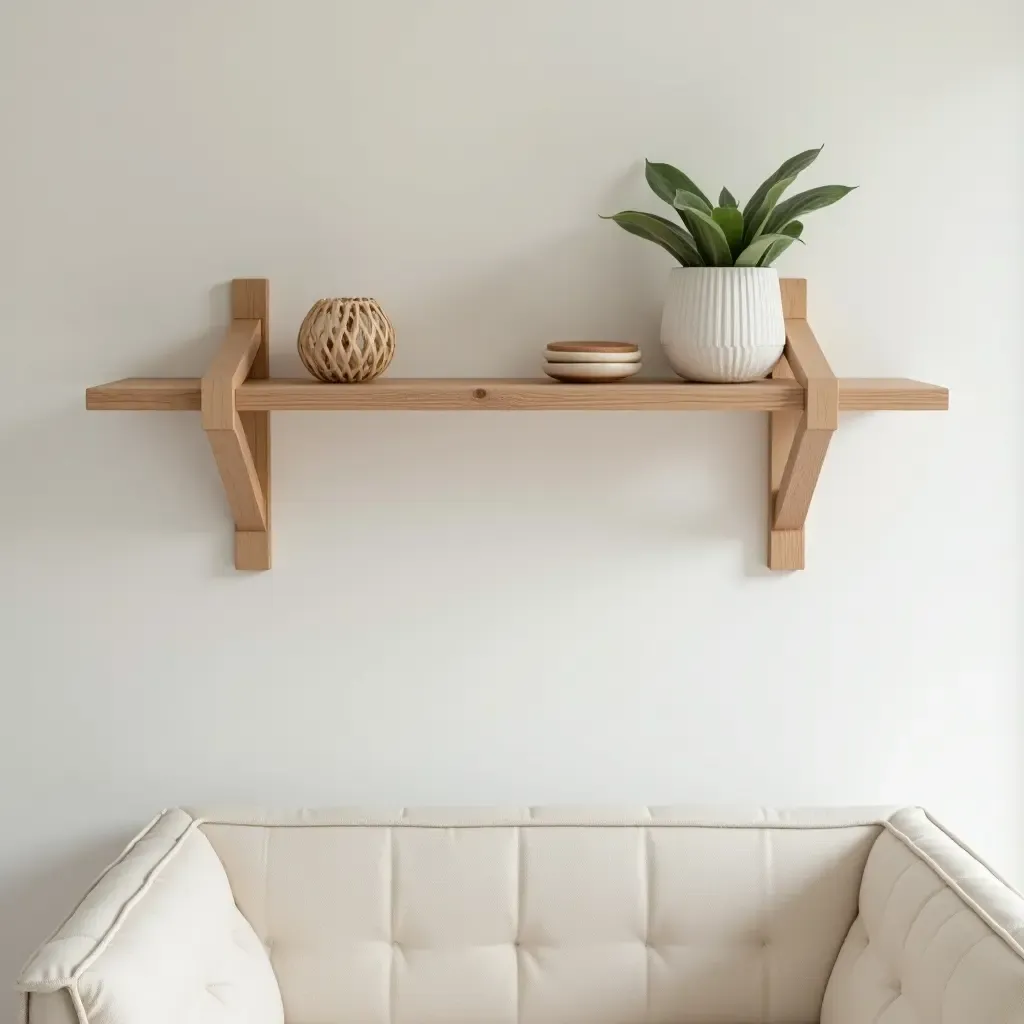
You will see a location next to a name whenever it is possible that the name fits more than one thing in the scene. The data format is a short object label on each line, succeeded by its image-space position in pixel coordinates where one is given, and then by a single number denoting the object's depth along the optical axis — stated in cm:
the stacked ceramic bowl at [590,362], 171
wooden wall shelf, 168
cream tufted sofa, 177
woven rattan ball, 171
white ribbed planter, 171
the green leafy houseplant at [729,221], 171
